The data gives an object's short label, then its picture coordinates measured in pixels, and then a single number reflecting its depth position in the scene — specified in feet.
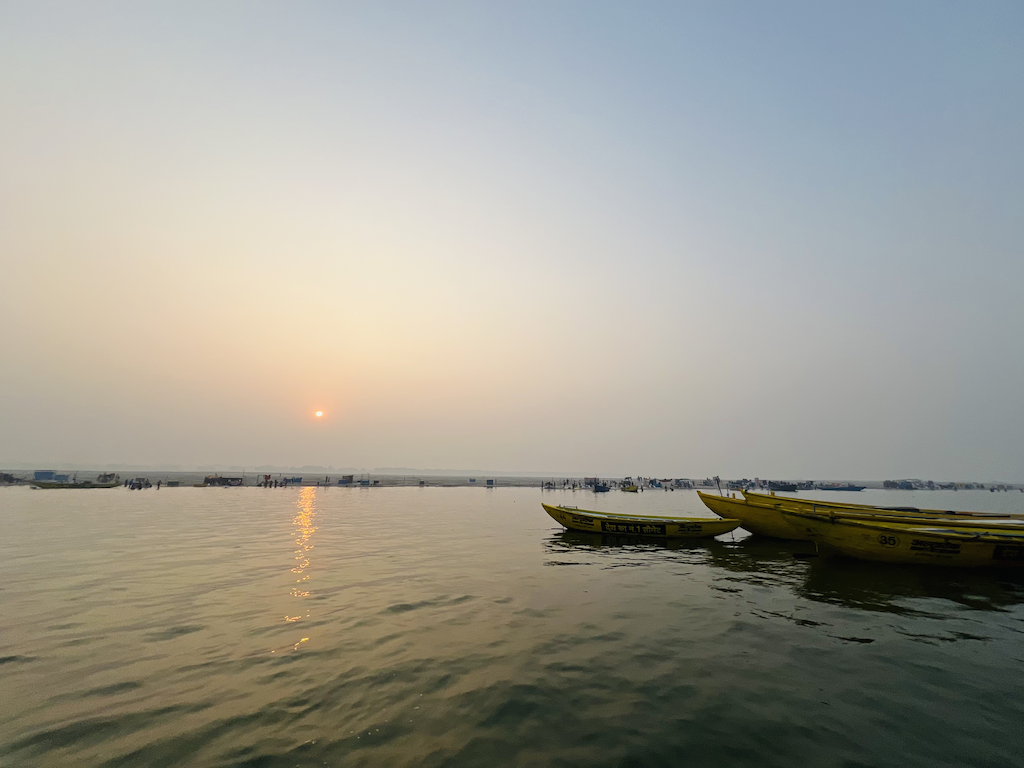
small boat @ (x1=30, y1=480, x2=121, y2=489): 236.75
